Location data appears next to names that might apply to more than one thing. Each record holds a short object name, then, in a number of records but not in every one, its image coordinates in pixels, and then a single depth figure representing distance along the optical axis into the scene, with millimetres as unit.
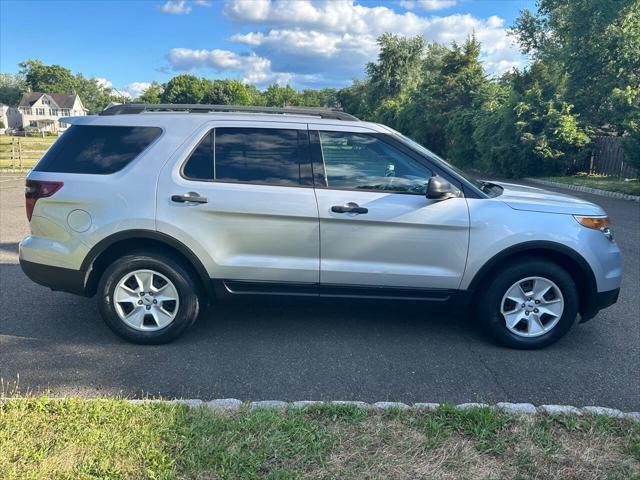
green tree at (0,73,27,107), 127125
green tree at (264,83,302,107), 112812
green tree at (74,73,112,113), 133375
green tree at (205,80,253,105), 97938
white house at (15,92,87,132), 103375
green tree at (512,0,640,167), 22875
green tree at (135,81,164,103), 99338
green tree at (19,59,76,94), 125188
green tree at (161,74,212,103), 102375
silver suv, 4191
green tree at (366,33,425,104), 63906
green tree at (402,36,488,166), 28062
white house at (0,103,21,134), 103812
